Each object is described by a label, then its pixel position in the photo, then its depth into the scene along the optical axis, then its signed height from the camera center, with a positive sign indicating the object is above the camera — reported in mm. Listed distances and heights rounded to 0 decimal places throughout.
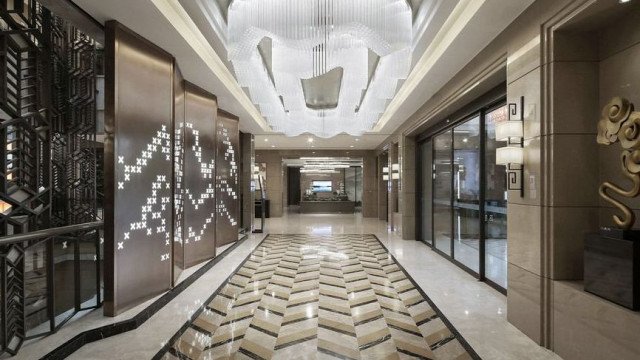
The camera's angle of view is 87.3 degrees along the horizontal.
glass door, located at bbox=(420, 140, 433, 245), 8188 -260
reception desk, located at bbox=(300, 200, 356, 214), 18156 -1416
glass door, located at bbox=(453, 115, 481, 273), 5551 -85
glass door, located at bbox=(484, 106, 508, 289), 4895 -184
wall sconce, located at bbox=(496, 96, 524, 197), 3232 +315
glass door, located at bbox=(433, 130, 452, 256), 7109 -185
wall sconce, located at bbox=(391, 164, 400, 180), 9547 +270
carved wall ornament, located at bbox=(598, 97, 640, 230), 2275 +299
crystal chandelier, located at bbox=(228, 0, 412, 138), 3168 +1532
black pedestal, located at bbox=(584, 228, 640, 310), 2209 -598
